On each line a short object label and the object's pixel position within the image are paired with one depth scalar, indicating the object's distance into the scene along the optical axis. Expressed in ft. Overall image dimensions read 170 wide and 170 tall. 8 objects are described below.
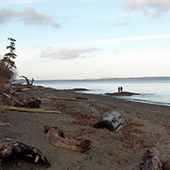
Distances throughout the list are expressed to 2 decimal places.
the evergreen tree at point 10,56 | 153.24
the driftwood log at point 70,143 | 17.88
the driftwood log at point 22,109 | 31.24
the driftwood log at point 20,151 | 12.46
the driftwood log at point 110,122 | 29.09
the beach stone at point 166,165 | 16.18
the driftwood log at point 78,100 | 63.07
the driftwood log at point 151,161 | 16.14
